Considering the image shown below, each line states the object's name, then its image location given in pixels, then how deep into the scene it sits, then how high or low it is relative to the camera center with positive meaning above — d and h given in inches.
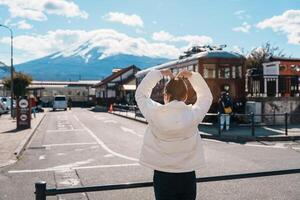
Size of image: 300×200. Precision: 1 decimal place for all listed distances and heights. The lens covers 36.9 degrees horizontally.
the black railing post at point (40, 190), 138.3 -29.5
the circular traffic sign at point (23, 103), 947.7 -18.6
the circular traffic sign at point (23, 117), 940.1 -47.8
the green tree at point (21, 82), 2802.7 +77.2
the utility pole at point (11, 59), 1582.8 +123.7
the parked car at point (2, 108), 1647.1 -53.2
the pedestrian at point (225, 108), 783.6 -24.9
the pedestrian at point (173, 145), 142.6 -16.4
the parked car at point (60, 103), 2249.6 -44.2
